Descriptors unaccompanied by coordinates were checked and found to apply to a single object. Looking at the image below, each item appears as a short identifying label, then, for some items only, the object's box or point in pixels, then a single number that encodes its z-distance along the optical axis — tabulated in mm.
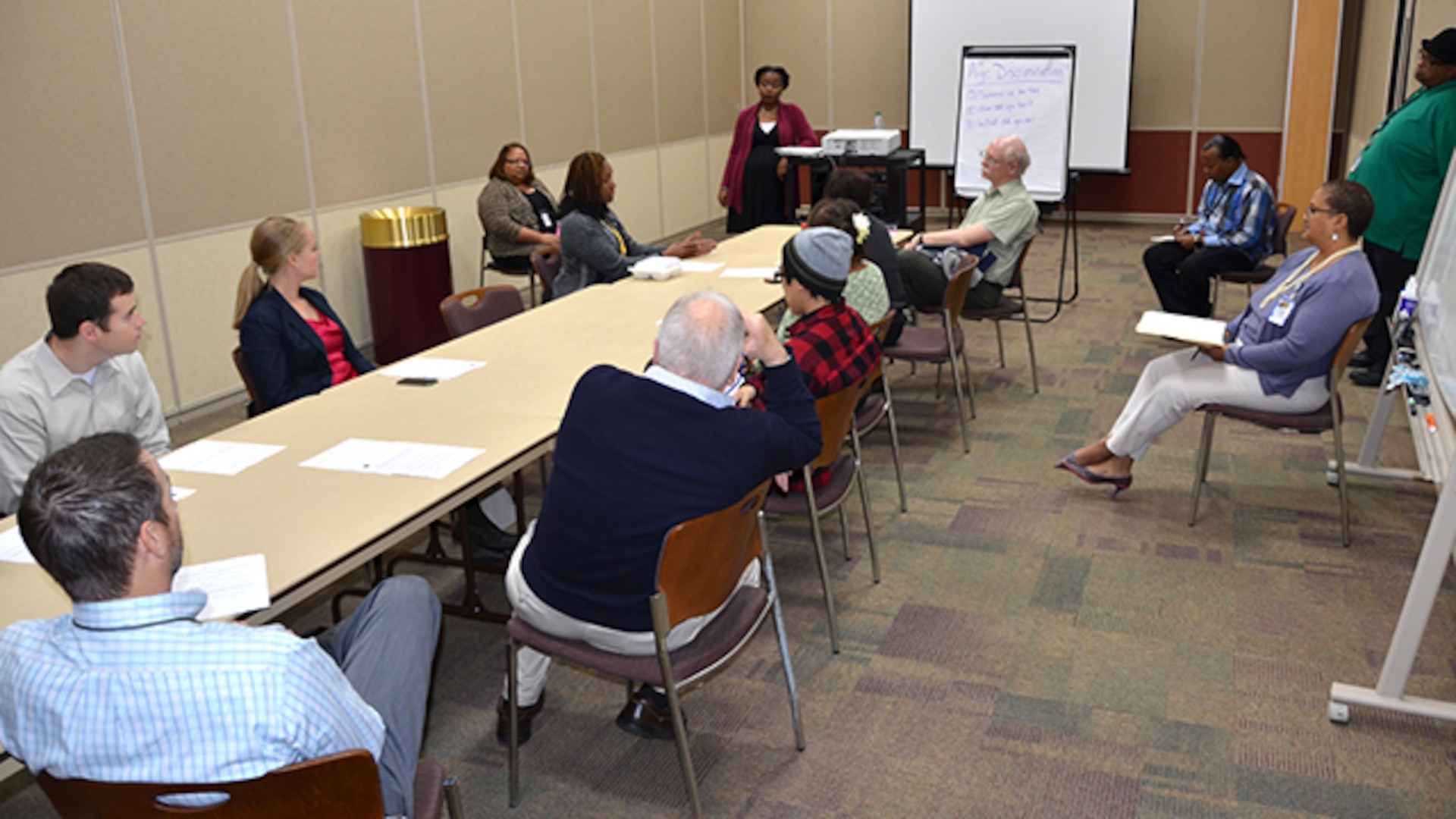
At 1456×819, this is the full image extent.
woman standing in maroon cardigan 7852
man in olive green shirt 5180
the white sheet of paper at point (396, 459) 2561
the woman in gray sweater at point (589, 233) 5012
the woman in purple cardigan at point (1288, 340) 3574
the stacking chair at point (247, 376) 3451
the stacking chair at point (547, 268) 5195
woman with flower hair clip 3961
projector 7020
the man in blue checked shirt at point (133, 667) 1414
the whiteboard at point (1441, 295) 2865
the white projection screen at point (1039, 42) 9023
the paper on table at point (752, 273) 4711
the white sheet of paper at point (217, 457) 2633
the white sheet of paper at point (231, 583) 1918
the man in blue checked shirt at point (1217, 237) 5867
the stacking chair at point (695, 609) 2119
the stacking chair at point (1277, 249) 5852
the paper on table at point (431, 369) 3367
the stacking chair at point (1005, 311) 5180
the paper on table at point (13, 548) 2129
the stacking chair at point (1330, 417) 3566
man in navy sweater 2188
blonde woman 3457
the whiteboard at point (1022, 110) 8383
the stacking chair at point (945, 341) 4465
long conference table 2135
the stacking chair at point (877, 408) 3633
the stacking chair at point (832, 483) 3025
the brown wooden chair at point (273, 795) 1374
